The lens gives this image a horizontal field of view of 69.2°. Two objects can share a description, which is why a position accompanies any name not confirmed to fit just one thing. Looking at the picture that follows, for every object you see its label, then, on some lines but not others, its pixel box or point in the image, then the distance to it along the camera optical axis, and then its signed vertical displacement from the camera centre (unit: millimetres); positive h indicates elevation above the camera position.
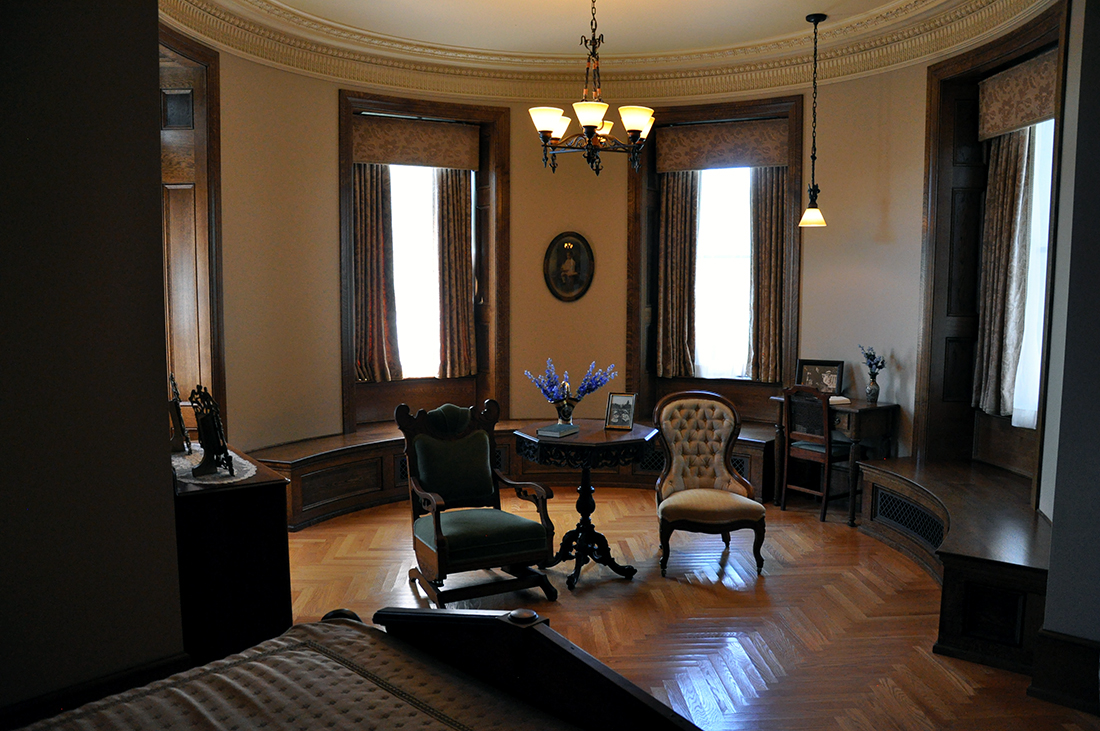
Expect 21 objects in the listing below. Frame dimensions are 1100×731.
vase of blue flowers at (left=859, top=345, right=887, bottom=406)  5793 -498
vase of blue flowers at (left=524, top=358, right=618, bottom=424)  5008 -583
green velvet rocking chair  4133 -1191
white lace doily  3205 -735
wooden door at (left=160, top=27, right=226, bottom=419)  5359 +499
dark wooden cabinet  3055 -1054
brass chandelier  4247 +950
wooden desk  5602 -903
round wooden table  4645 -931
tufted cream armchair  5062 -944
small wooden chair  5703 -981
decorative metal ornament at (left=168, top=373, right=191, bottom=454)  3662 -630
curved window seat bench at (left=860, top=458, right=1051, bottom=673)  3527 -1231
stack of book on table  4836 -807
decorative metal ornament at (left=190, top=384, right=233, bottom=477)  3309 -601
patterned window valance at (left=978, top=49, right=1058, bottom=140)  4680 +1274
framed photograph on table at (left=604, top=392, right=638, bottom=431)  5098 -725
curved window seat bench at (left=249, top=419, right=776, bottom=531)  5637 -1332
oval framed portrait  7027 +284
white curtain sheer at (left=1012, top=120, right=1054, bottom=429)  4887 +77
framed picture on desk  6121 -586
